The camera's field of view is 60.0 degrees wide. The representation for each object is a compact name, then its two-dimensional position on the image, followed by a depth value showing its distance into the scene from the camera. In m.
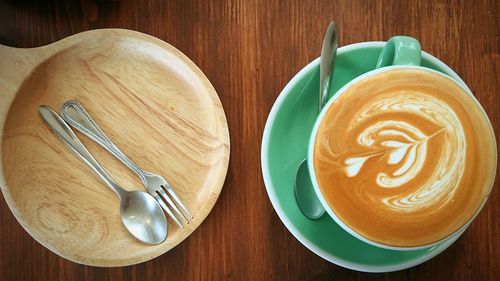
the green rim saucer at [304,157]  0.59
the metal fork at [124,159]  0.63
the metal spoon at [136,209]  0.63
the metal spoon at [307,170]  0.56
